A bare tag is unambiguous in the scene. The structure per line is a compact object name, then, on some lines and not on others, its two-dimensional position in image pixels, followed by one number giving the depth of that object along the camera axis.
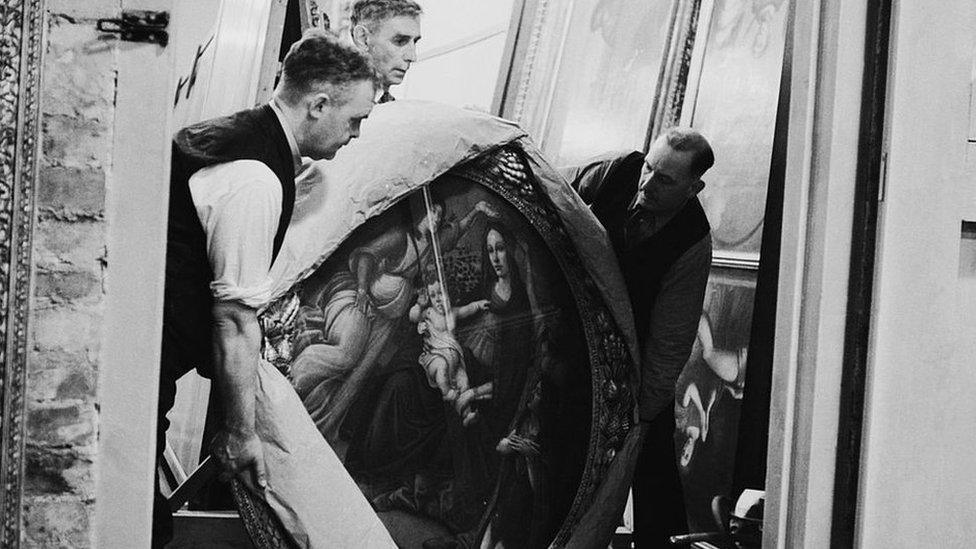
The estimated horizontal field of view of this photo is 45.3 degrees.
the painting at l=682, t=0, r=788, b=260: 3.35
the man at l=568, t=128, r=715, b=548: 3.22
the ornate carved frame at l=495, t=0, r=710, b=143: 3.10
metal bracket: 2.42
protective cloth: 2.74
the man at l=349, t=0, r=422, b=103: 2.79
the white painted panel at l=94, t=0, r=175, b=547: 2.44
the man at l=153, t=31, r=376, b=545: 2.60
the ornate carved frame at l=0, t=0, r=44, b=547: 2.36
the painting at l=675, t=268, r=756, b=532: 3.40
